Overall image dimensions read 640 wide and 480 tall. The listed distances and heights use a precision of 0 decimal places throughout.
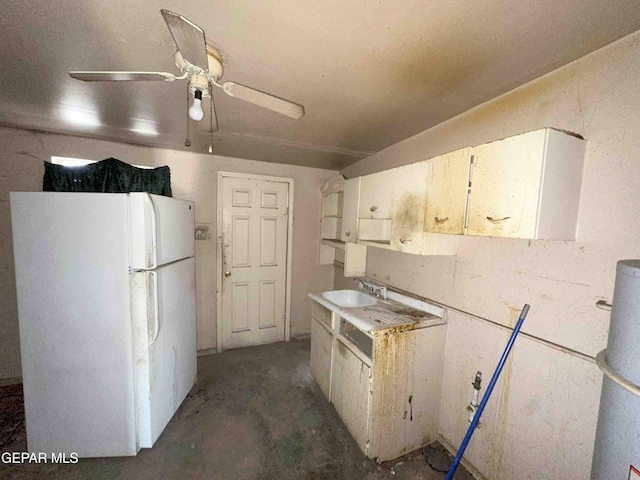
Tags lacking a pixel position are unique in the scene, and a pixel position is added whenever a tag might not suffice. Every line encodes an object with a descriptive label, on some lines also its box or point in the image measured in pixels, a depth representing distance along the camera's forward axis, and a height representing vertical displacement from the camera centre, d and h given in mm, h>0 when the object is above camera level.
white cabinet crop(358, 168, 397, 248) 1910 +132
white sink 2542 -782
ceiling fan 833 +599
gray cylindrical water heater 708 -463
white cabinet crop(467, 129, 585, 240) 1040 +199
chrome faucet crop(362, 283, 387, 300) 2289 -646
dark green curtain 2316 +359
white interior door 3055 -526
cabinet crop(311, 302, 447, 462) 1578 -1127
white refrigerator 1502 -649
